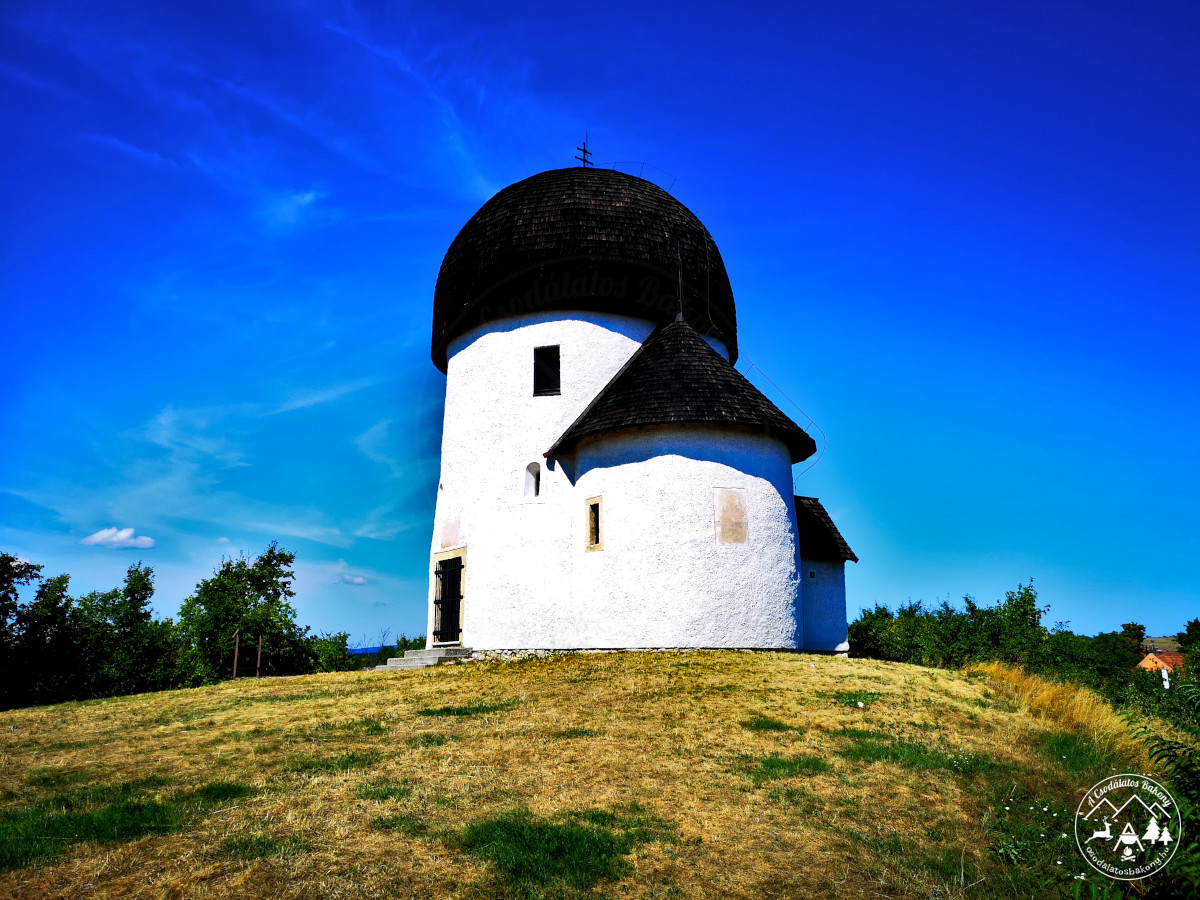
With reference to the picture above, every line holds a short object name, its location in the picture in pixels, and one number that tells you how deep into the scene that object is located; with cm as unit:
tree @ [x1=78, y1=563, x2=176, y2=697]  2912
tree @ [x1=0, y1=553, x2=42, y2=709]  2397
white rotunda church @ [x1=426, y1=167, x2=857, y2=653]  1519
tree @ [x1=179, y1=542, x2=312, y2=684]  2673
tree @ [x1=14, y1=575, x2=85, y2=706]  2567
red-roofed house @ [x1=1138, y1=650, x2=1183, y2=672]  4210
